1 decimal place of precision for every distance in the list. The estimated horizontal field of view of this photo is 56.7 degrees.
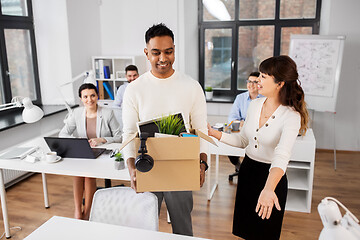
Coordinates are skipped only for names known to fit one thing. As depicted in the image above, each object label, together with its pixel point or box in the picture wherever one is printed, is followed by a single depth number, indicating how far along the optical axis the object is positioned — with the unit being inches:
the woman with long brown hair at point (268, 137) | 81.0
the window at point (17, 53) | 180.2
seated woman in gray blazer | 132.3
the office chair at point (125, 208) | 80.9
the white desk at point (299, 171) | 135.3
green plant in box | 67.5
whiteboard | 188.5
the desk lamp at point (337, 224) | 34.8
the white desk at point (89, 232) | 71.9
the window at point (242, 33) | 219.6
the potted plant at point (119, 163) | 107.1
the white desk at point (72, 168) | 105.5
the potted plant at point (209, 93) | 230.8
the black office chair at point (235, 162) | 170.5
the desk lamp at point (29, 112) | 112.1
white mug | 114.6
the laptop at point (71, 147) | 114.5
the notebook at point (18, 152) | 121.1
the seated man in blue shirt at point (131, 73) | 184.1
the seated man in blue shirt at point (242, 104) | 159.9
